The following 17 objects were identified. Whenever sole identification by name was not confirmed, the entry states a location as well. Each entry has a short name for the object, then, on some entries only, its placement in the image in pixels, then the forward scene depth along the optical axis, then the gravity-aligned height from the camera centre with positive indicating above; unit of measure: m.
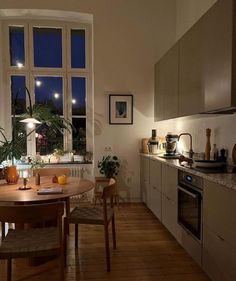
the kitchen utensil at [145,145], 4.68 -0.17
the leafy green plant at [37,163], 4.55 -0.47
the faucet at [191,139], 3.91 -0.06
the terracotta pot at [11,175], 2.92 -0.43
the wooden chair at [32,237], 1.84 -0.81
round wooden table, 2.25 -0.52
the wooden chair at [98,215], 2.46 -0.78
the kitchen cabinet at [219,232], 1.90 -0.74
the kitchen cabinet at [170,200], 3.06 -0.77
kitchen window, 4.92 +1.13
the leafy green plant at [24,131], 4.07 +0.13
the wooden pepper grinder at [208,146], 3.06 -0.12
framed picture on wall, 4.71 +0.45
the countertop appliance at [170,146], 4.06 -0.17
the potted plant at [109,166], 4.45 -0.51
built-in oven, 2.46 -0.66
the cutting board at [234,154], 2.68 -0.19
